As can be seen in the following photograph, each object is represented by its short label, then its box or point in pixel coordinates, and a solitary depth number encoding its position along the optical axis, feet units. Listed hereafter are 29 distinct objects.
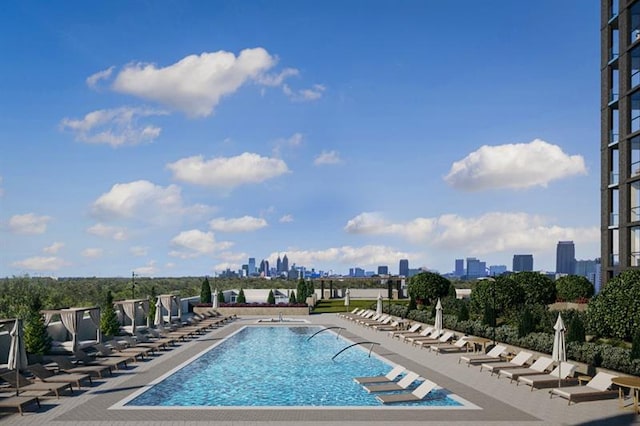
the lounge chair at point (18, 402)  40.29
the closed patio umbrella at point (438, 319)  80.69
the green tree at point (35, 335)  62.90
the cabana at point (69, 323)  66.03
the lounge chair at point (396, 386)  47.90
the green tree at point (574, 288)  110.83
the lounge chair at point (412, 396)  44.11
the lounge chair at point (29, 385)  45.06
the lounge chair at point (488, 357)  60.18
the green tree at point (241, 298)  142.10
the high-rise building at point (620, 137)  96.53
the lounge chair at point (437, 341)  75.51
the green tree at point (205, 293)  138.94
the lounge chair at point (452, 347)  71.10
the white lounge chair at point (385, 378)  51.29
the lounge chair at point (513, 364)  55.20
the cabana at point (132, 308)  86.17
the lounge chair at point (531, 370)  51.85
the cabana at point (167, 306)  90.27
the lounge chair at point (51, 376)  48.26
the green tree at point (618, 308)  54.65
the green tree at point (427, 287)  114.93
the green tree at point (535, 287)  93.76
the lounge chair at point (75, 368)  53.01
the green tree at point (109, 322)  81.46
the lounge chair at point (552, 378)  48.47
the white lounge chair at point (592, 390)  43.96
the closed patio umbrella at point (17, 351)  47.70
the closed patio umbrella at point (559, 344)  48.98
